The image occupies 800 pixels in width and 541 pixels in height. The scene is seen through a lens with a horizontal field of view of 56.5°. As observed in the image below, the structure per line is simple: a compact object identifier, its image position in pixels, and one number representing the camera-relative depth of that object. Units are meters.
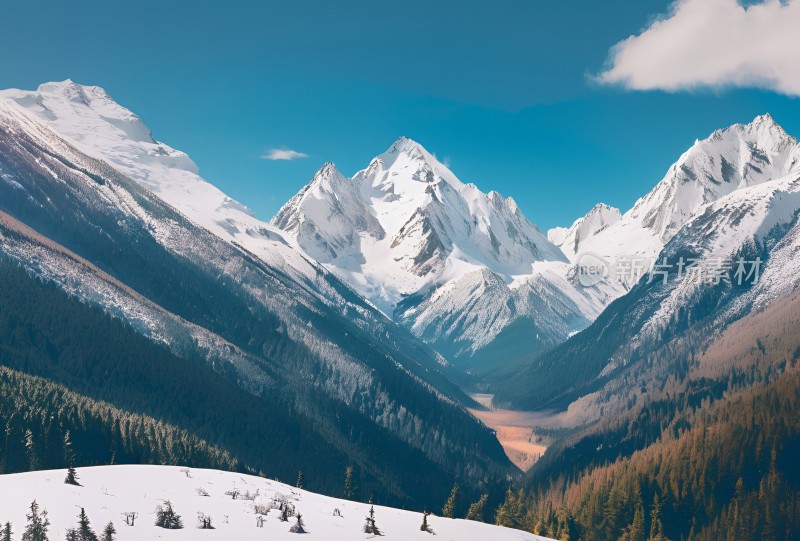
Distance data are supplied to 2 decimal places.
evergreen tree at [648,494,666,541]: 150.93
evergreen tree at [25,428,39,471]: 140.50
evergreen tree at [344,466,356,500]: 167.00
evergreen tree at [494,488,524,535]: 137.50
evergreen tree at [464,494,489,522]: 144.88
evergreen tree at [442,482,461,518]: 157.94
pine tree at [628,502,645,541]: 155.12
